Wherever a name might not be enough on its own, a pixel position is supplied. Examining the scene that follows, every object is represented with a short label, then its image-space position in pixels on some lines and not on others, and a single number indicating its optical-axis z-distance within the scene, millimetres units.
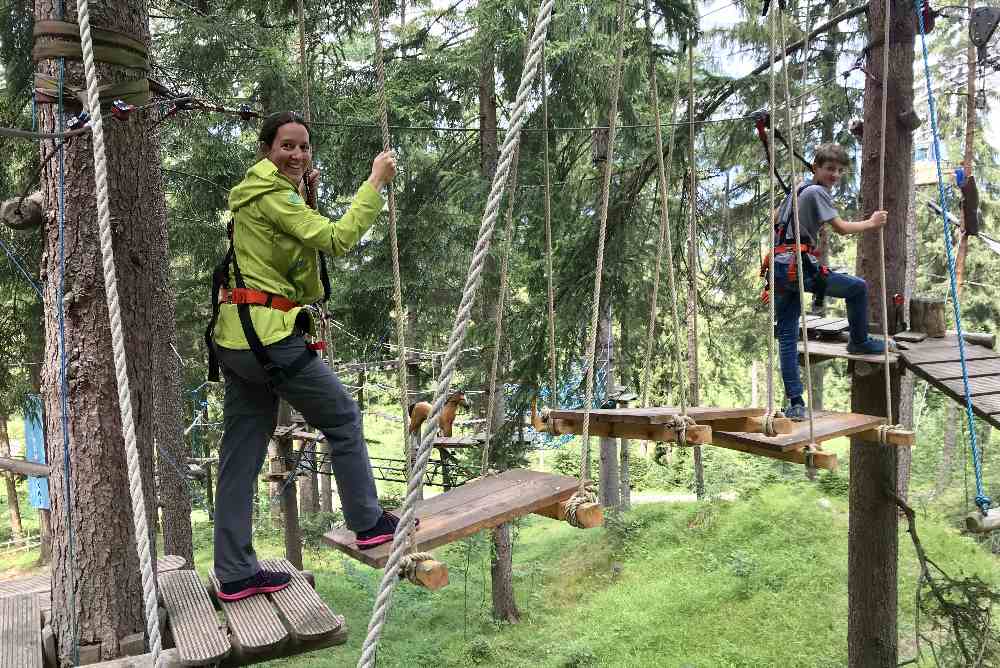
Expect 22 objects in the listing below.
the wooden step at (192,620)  2020
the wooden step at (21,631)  2086
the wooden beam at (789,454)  3510
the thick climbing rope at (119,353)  1367
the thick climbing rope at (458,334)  1348
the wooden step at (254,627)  2051
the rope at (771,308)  3361
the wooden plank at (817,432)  3549
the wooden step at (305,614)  2102
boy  4035
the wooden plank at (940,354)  4816
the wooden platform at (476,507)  2170
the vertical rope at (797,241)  3426
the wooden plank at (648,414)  3160
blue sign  12312
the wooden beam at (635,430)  3043
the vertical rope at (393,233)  2066
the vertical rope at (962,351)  4320
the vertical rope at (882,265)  3997
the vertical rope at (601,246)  2584
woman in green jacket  2195
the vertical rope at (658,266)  3172
